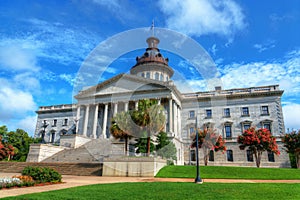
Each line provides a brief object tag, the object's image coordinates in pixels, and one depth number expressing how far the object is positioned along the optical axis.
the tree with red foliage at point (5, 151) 32.59
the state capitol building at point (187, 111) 39.62
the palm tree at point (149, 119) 20.91
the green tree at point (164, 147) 30.23
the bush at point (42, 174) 13.78
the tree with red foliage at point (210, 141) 31.73
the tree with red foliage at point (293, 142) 29.64
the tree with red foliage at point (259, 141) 29.61
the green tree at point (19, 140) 43.53
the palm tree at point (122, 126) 23.23
